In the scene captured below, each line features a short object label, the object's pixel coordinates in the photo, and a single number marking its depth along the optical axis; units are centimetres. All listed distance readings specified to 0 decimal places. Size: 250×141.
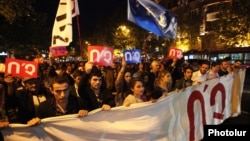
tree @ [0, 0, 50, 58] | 1080
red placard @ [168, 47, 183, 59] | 539
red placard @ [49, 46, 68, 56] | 741
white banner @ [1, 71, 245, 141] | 208
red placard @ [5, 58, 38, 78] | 297
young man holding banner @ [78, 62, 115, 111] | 266
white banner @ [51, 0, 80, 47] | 374
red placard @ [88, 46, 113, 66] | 323
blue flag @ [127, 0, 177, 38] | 397
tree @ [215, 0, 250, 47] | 1586
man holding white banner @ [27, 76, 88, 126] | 218
